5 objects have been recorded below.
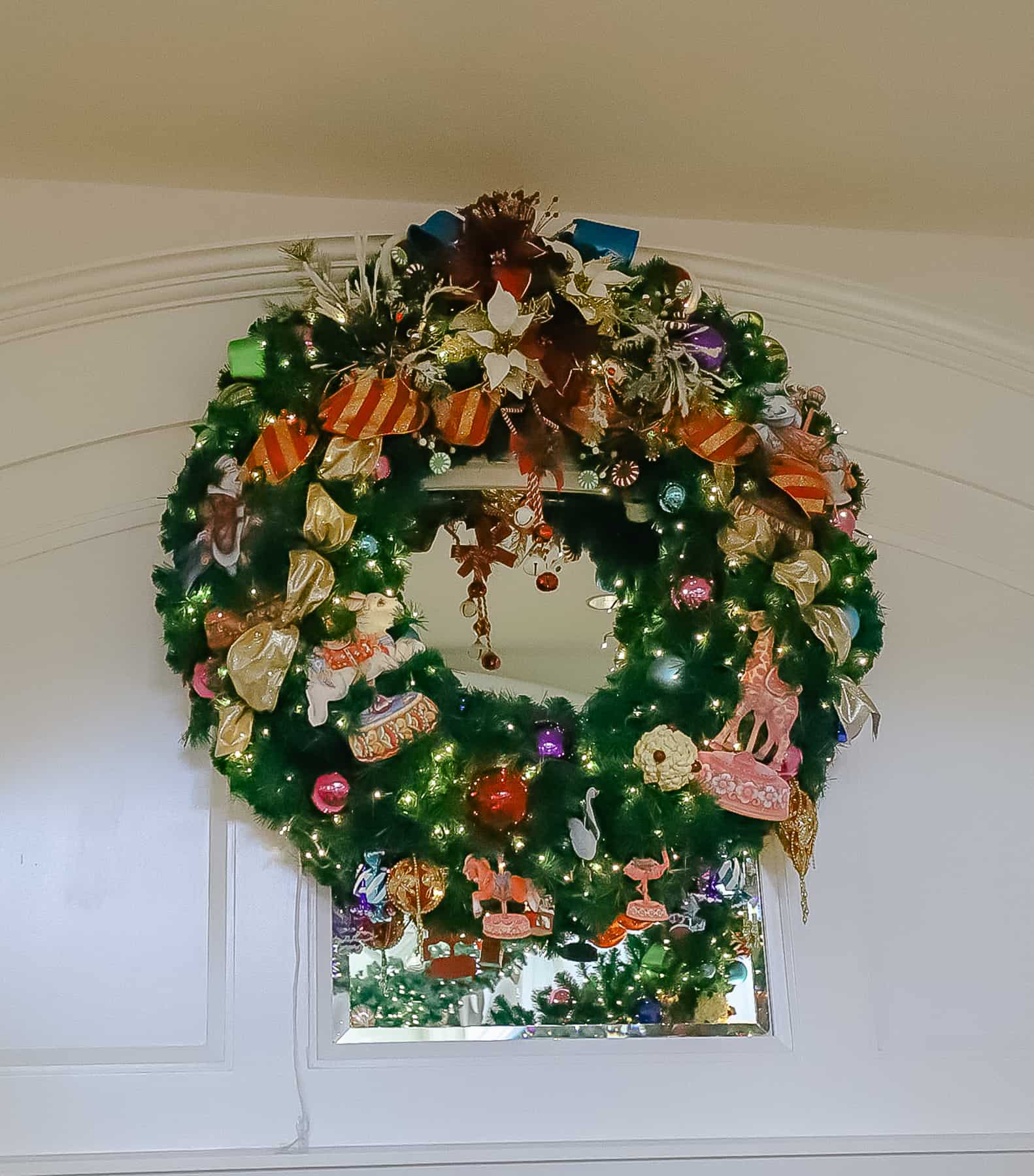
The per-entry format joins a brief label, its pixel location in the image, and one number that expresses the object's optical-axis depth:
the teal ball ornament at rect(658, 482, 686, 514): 1.77
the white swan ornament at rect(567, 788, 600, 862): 1.62
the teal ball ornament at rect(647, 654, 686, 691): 1.68
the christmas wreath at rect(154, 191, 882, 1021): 1.62
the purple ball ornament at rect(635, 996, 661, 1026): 1.75
